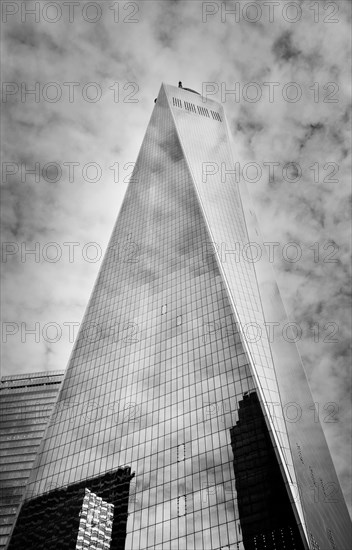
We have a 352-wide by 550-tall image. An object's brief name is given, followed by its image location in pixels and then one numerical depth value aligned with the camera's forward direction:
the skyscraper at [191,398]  58.72
